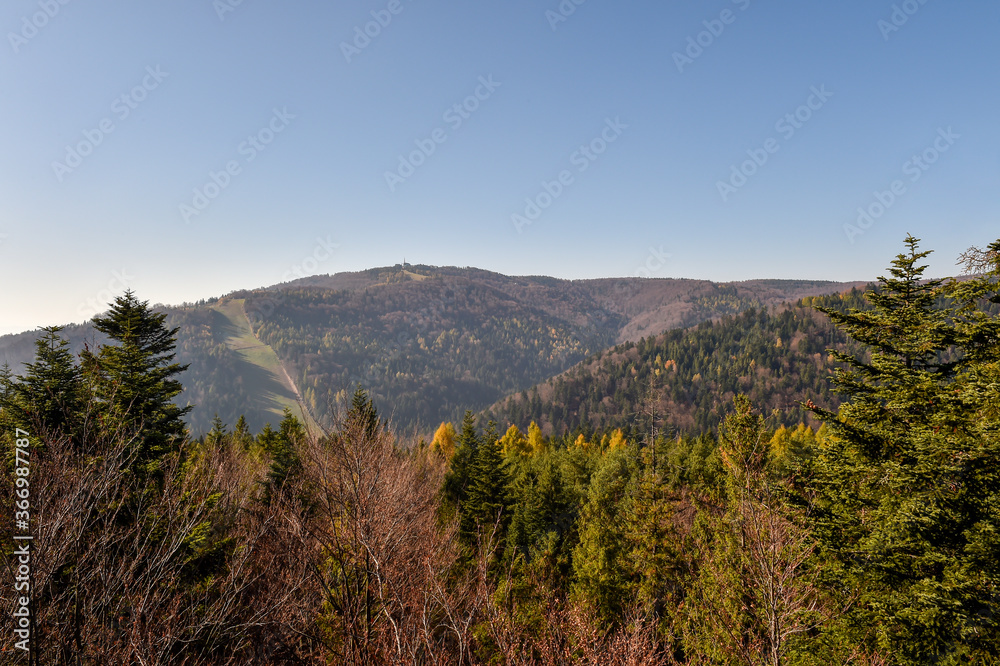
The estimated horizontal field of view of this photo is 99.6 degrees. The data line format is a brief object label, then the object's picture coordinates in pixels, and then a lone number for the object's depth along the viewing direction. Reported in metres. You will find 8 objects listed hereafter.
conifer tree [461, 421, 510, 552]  25.64
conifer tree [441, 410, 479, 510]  32.02
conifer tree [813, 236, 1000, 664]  8.24
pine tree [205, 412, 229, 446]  30.04
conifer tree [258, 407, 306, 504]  21.14
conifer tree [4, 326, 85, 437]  14.06
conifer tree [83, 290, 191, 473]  14.77
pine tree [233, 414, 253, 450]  38.84
